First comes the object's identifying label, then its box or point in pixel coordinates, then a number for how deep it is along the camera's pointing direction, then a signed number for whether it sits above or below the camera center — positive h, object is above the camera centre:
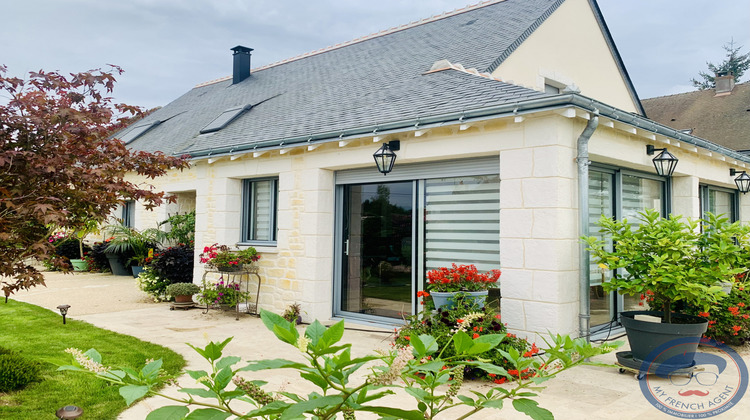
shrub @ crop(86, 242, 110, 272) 15.48 -0.75
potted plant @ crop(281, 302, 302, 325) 8.16 -1.18
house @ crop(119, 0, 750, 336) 5.97 +0.89
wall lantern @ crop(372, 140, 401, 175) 7.11 +1.07
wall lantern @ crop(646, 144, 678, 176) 7.33 +1.08
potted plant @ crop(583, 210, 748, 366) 5.10 -0.27
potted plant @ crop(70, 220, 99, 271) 15.76 -0.88
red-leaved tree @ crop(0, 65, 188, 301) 4.19 +0.59
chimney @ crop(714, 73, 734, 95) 19.09 +5.68
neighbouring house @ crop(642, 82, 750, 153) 16.22 +4.44
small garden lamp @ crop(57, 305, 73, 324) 7.44 -1.08
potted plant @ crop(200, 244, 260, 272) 8.52 -0.38
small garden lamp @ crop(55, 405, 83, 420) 3.03 -1.04
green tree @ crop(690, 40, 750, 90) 32.91 +10.99
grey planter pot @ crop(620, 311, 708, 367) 5.14 -0.95
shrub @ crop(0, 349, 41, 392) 4.62 -1.25
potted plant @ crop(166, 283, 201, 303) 9.55 -1.03
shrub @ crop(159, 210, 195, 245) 13.18 +0.14
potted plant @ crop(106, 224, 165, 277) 14.05 -0.27
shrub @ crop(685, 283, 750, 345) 6.36 -0.94
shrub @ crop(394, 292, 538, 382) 5.29 -0.93
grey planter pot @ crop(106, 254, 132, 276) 14.86 -0.96
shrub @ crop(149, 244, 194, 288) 10.77 -0.64
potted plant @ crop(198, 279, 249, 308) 8.95 -1.03
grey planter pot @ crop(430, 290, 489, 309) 5.82 -0.67
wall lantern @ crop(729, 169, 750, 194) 10.06 +1.16
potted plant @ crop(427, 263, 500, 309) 5.86 -0.53
